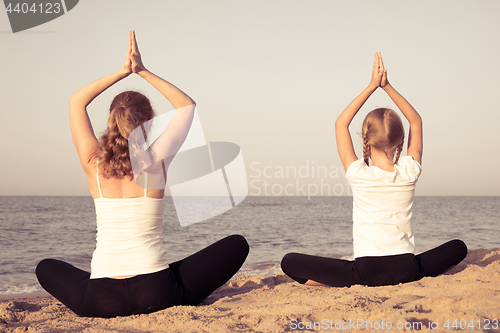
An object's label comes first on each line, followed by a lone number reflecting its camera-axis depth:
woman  2.41
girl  2.85
